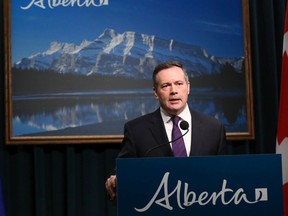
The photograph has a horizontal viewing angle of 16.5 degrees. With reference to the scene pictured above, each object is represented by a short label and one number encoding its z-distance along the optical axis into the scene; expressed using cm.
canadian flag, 462
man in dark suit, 401
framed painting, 512
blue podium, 345
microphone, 370
